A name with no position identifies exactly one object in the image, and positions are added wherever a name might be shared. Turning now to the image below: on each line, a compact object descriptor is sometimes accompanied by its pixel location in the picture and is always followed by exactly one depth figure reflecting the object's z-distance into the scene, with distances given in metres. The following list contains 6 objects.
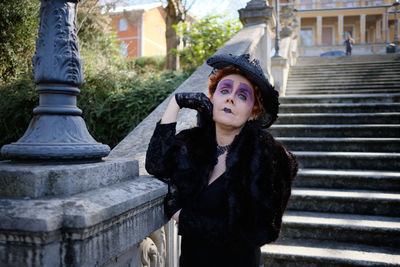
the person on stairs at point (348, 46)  21.84
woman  1.53
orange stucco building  31.15
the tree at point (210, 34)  9.57
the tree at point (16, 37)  7.57
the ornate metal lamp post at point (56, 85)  1.29
